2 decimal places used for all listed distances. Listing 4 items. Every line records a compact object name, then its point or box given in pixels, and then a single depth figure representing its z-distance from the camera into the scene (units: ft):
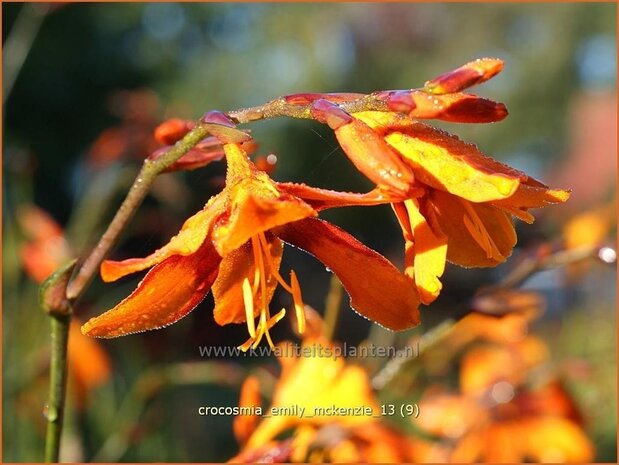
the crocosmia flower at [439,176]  0.53
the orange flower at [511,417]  1.26
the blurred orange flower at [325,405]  0.86
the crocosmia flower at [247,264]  0.55
